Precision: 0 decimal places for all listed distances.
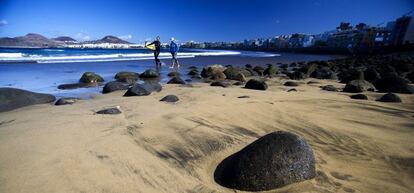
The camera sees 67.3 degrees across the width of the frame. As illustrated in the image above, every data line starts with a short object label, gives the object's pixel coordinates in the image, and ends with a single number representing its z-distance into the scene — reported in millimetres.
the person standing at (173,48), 16453
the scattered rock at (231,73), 11109
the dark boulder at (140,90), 6858
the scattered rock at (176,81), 9312
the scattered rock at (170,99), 5930
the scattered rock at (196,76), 11728
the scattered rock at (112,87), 7793
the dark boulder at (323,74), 11692
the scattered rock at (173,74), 12155
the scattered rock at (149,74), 11422
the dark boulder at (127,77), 10000
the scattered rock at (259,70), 13703
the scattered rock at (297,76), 11438
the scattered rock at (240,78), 10480
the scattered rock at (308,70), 13023
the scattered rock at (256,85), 7891
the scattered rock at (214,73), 11188
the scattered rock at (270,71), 13336
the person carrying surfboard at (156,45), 15909
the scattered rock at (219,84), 8717
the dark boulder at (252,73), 13012
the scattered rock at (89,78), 9711
